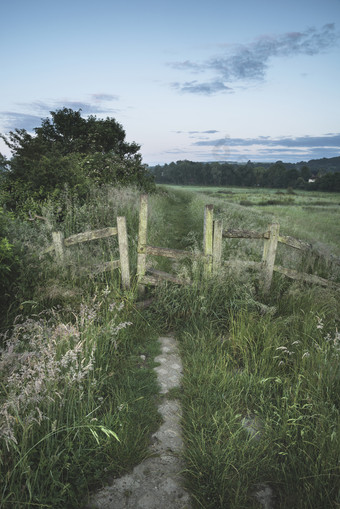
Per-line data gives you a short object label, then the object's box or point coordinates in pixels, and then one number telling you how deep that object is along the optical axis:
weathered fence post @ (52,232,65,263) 5.43
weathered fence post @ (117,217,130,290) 5.60
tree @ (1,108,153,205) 9.13
